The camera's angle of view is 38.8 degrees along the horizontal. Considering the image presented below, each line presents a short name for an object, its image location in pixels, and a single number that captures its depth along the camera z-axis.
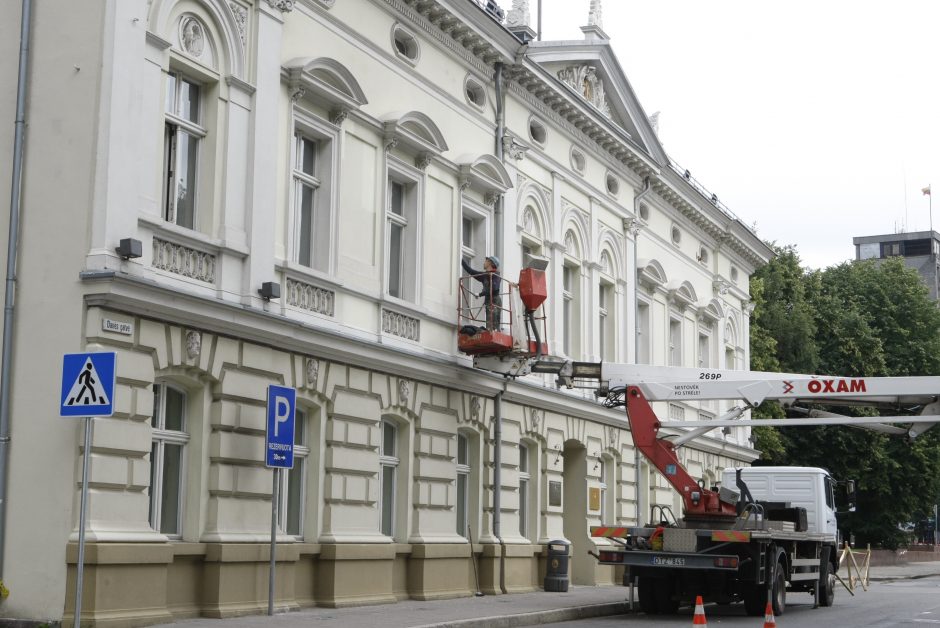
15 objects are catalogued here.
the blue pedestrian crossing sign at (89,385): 12.72
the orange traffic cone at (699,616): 12.82
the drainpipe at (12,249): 15.42
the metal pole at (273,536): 16.89
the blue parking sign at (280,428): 16.66
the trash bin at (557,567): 26.36
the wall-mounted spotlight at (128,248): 15.47
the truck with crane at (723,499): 20.75
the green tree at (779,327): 51.12
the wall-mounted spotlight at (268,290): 18.09
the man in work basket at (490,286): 24.20
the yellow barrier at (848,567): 29.88
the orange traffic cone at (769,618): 13.09
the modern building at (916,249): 120.56
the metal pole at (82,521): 12.78
